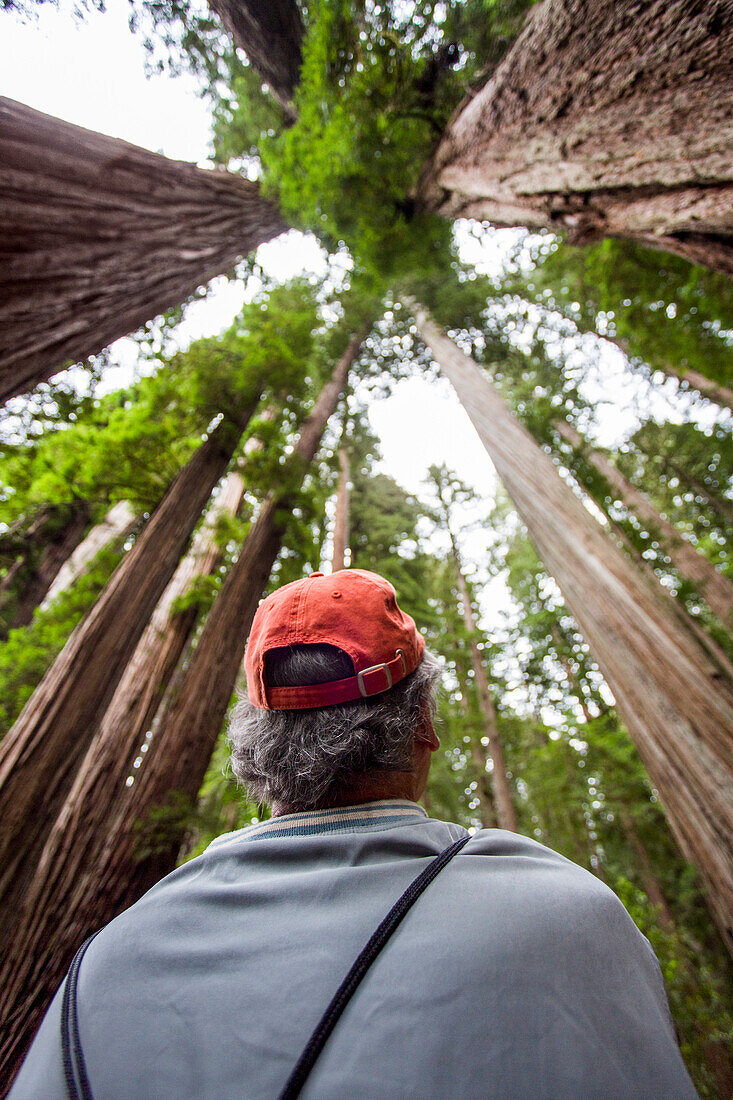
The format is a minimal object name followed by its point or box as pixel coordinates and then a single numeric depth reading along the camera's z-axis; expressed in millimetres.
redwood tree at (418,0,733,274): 1602
